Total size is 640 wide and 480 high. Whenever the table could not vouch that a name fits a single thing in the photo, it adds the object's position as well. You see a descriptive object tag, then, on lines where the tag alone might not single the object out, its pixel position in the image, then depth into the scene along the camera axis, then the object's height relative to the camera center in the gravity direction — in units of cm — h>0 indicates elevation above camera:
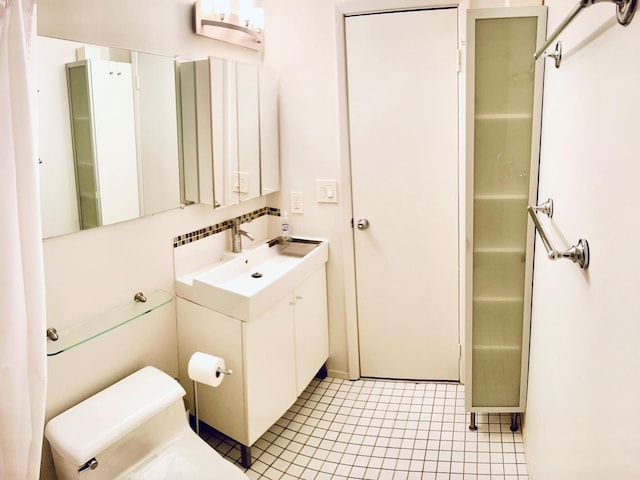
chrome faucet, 278 -38
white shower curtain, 133 -24
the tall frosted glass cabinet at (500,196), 218 -17
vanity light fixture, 242 +64
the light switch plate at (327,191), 296 -17
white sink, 228 -54
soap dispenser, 305 -40
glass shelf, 186 -58
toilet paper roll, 219 -82
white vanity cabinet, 233 -88
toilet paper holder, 222 -100
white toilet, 180 -94
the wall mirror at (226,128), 238 +15
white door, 273 -16
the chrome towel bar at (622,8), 101 +27
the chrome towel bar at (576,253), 136 -25
